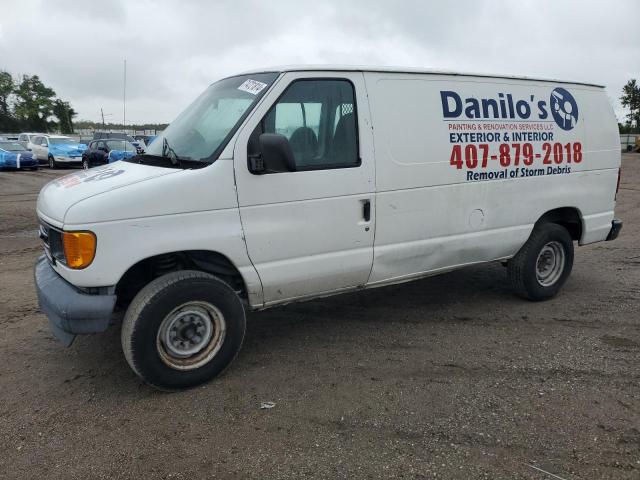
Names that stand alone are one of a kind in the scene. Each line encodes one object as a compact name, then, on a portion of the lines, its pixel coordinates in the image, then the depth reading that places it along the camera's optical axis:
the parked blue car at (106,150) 21.11
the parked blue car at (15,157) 22.27
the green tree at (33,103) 61.44
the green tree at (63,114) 64.19
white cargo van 3.38
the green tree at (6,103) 60.03
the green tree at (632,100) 51.12
